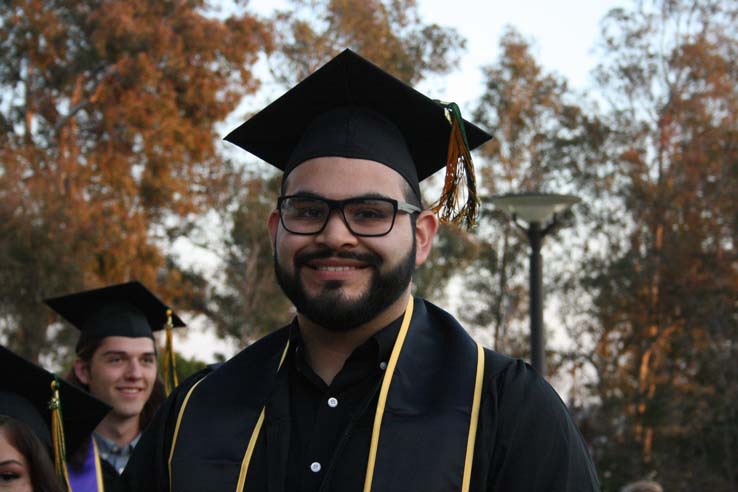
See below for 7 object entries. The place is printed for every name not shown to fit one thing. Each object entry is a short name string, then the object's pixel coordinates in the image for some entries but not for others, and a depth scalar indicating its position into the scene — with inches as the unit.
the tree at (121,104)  826.2
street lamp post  375.9
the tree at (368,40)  930.7
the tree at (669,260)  893.2
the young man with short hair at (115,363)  191.5
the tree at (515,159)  1010.9
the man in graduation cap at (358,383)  86.7
